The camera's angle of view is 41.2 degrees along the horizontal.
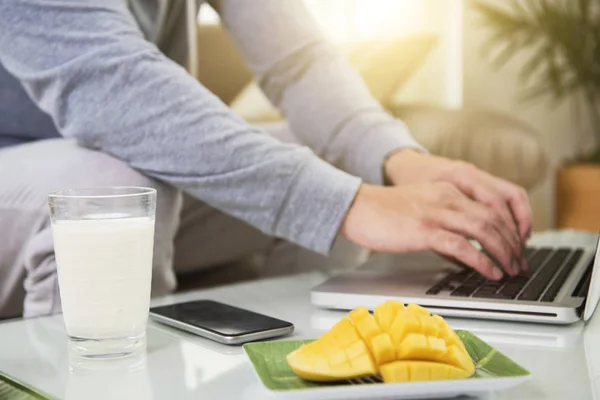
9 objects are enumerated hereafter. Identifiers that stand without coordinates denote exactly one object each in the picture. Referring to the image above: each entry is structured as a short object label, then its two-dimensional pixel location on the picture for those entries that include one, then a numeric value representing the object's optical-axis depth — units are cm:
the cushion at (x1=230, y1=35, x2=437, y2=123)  199
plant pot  269
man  83
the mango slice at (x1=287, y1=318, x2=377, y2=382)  49
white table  54
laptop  71
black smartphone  66
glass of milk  58
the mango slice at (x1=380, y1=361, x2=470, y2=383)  48
